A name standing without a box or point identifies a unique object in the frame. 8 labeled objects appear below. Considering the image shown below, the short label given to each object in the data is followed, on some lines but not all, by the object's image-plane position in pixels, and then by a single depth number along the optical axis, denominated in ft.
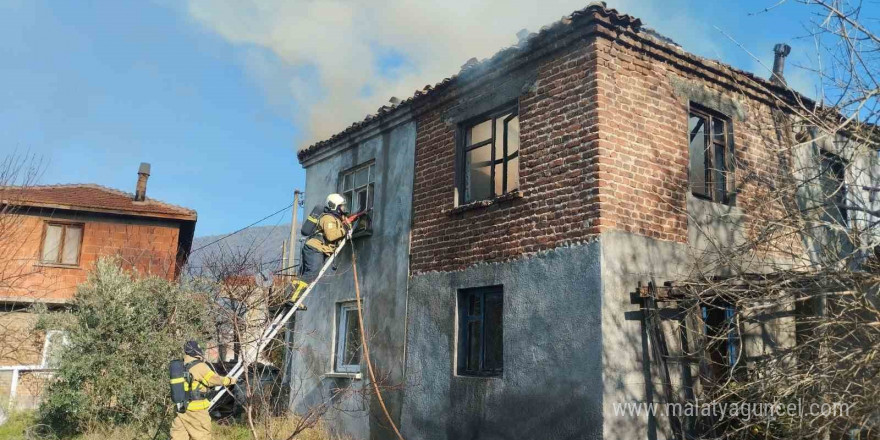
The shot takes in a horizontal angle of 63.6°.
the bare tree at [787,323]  19.57
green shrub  42.50
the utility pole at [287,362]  44.38
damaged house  26.68
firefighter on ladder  38.70
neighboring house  61.46
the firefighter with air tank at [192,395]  31.27
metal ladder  26.30
